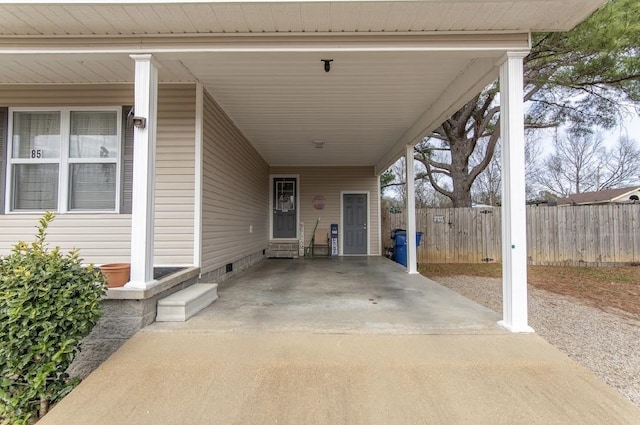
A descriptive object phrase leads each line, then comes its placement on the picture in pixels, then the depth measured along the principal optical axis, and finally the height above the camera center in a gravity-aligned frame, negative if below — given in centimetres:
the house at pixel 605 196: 1663 +153
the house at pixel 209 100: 281 +165
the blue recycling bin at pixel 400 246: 792 -59
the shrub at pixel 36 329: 205 -70
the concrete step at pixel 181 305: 305 -81
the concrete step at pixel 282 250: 933 -81
